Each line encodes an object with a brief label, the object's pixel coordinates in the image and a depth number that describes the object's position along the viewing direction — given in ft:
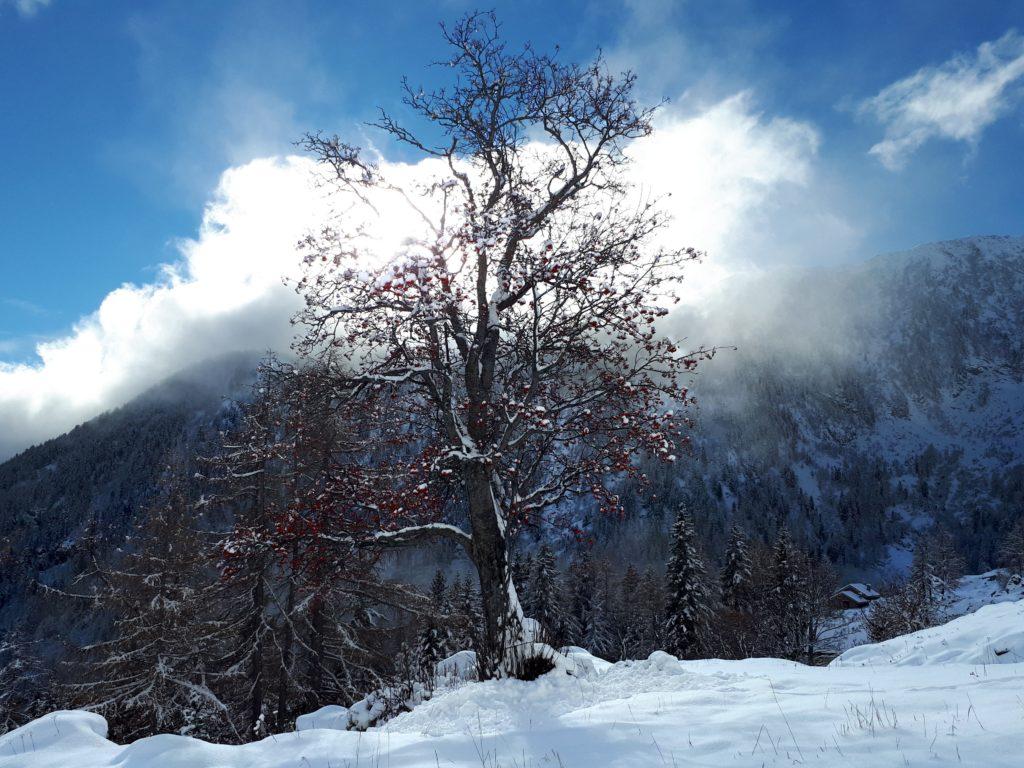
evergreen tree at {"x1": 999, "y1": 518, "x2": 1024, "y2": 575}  263.90
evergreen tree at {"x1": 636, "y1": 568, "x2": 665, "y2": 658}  152.27
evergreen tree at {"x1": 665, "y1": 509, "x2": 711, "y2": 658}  110.83
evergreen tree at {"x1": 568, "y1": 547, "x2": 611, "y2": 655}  160.15
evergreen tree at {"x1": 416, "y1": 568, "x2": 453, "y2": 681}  30.33
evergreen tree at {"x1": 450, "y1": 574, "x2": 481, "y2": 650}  50.45
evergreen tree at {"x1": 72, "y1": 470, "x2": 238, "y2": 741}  47.91
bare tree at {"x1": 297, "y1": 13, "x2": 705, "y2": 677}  23.82
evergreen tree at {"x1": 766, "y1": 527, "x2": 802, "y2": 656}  124.16
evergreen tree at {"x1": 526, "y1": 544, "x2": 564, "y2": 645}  135.23
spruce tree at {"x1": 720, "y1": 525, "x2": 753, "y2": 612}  138.62
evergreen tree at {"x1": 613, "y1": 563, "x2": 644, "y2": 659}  166.13
